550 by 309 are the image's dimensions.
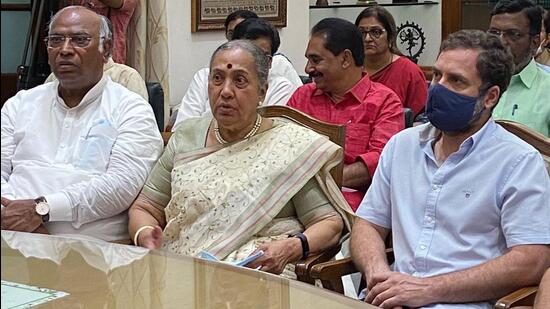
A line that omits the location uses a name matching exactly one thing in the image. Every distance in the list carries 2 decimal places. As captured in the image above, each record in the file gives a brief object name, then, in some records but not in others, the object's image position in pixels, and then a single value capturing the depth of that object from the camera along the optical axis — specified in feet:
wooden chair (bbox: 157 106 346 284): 7.47
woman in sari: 7.64
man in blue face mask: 6.16
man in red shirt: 9.77
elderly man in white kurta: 8.32
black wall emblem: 22.27
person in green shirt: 9.84
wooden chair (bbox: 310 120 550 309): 6.88
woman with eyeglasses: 14.74
